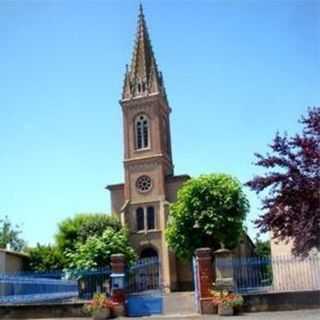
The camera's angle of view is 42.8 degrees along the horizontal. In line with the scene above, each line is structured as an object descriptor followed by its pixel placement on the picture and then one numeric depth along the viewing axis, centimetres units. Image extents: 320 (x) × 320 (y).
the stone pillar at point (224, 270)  1342
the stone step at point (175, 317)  1280
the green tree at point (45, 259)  2987
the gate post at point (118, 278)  1387
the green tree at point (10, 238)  4223
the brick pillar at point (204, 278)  1338
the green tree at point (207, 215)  2778
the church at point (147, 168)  3444
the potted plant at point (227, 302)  1295
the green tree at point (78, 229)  3175
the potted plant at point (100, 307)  1352
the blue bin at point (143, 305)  1389
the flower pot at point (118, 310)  1370
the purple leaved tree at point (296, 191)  969
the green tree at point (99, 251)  2254
